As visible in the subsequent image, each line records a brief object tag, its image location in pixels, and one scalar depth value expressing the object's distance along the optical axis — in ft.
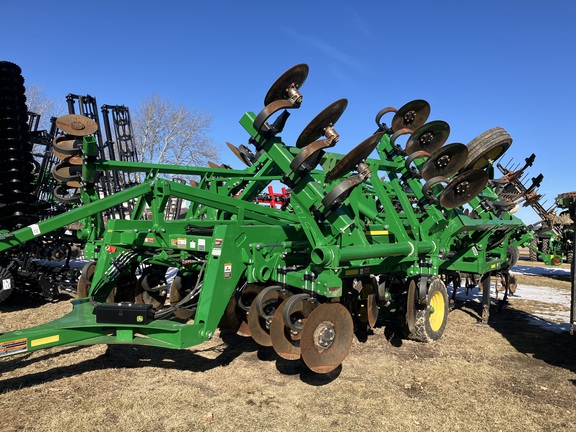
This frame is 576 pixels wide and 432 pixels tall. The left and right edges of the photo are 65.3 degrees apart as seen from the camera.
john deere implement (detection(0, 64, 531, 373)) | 14.78
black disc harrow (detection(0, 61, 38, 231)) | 27.12
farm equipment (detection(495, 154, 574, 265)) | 42.38
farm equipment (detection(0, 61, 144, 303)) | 27.04
